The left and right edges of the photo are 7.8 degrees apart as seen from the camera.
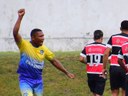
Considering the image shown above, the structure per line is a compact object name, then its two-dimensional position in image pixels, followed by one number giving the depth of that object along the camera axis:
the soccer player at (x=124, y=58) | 16.71
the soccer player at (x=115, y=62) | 19.76
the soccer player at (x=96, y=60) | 20.24
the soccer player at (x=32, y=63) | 17.09
